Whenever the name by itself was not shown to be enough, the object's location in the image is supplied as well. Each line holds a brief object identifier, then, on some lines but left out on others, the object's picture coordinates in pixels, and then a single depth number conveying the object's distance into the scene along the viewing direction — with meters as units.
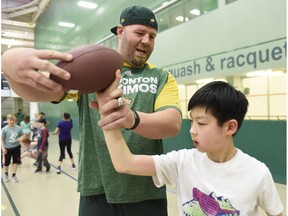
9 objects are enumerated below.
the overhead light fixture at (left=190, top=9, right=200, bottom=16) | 5.52
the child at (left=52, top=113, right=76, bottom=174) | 5.74
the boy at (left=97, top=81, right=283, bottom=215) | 0.95
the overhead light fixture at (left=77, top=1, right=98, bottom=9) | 9.51
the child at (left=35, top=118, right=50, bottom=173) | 5.54
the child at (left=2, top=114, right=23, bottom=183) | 4.99
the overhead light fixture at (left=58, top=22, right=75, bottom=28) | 11.28
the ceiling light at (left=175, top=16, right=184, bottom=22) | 5.92
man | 1.09
